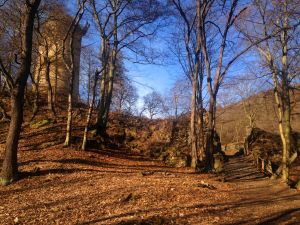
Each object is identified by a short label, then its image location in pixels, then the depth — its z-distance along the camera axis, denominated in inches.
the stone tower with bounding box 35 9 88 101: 544.4
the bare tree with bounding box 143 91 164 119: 1324.5
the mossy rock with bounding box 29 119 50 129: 496.9
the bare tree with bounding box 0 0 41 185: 261.2
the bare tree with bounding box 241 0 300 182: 425.5
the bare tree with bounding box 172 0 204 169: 460.0
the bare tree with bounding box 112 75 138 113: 1047.6
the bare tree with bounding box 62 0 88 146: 406.9
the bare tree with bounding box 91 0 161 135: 477.7
